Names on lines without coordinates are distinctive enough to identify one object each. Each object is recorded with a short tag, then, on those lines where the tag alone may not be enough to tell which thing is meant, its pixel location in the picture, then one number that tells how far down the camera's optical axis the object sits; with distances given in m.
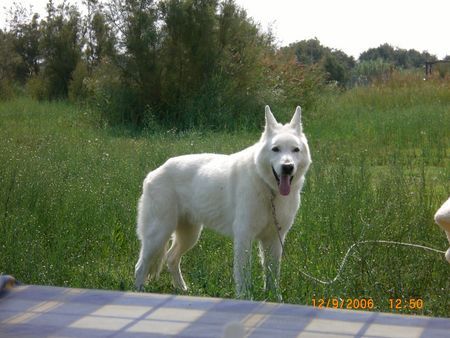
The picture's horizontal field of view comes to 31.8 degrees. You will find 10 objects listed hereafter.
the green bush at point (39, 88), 32.42
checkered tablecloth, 2.13
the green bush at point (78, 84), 27.41
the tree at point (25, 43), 39.34
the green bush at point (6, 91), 30.88
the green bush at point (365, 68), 41.04
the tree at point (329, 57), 39.34
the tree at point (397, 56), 52.28
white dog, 5.85
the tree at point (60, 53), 32.62
